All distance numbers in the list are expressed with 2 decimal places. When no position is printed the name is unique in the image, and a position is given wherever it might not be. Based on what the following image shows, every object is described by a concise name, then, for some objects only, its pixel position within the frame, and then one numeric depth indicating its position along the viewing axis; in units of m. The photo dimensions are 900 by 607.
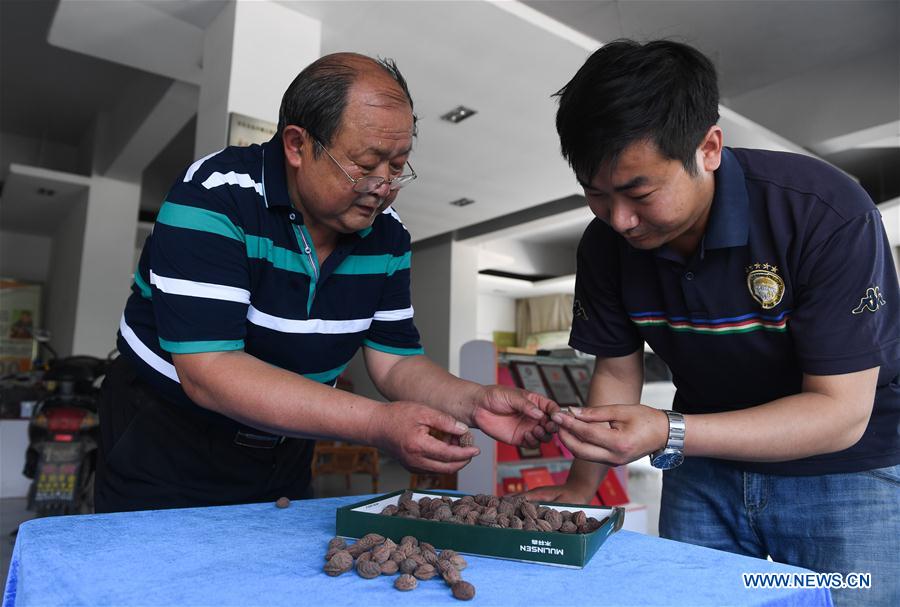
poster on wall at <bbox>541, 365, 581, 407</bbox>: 3.68
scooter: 3.49
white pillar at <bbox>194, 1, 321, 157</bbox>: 3.07
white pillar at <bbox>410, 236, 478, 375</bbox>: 8.44
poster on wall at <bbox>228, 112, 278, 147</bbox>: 3.00
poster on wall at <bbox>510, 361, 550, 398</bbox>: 3.61
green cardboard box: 0.84
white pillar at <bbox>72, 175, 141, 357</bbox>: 6.26
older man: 1.09
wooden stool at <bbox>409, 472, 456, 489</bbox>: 4.03
